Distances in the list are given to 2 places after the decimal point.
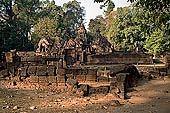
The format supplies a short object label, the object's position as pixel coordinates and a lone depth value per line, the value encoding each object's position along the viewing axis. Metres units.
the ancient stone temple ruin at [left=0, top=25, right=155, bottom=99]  9.62
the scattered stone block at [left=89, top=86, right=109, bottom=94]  9.62
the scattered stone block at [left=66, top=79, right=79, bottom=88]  10.32
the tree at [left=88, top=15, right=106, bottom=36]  71.91
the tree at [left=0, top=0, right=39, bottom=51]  37.75
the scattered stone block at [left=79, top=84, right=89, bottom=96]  9.59
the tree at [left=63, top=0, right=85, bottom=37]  65.38
